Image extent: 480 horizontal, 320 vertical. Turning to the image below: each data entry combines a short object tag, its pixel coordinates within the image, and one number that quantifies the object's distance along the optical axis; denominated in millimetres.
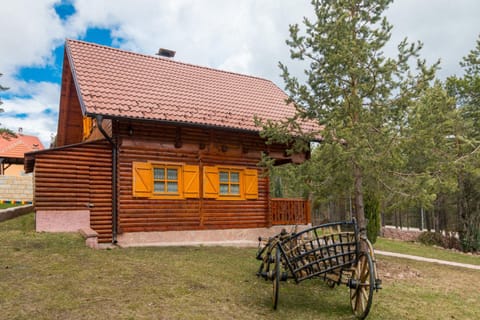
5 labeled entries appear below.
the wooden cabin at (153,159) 10117
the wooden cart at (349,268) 4859
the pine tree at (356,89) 8023
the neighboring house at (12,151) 27975
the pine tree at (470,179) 17141
